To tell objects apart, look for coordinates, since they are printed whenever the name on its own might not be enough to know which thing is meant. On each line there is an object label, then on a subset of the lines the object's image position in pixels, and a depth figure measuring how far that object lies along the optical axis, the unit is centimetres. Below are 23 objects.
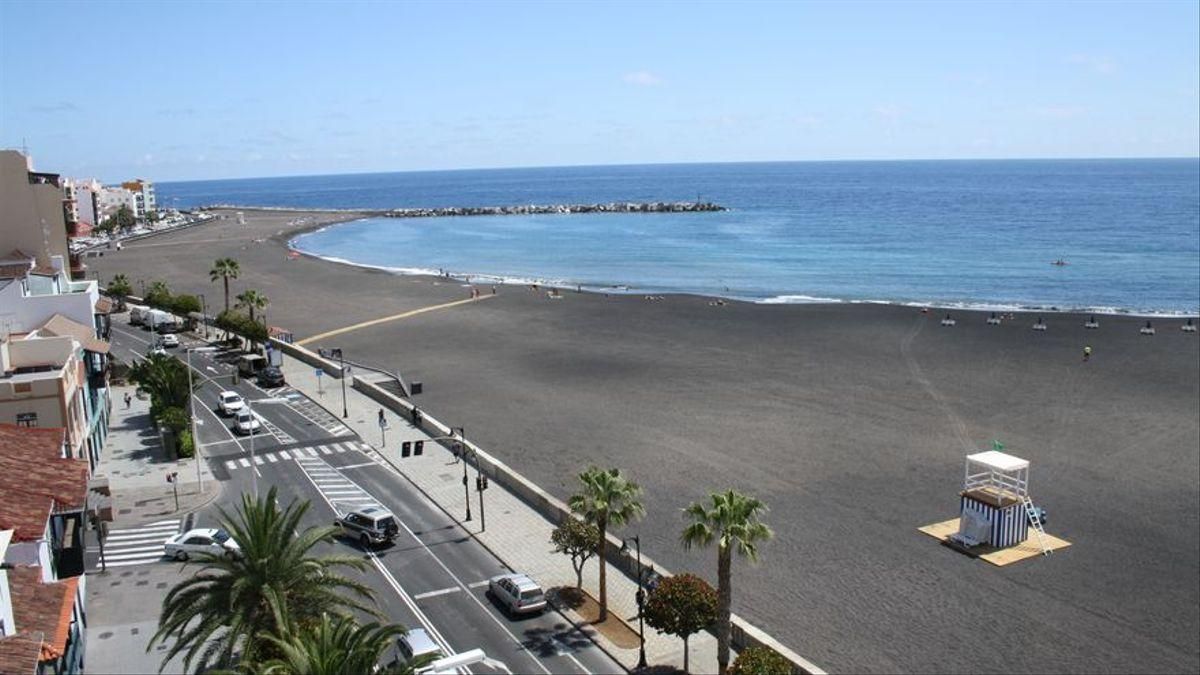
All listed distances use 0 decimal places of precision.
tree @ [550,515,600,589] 3097
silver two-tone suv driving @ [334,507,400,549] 3619
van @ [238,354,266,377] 6519
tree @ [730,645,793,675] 2422
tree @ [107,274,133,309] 9385
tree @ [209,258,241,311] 8694
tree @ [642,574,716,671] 2670
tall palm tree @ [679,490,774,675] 2519
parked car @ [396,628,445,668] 2659
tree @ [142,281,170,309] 8288
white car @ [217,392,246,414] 5506
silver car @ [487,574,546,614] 3062
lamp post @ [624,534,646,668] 2773
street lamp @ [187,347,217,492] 4238
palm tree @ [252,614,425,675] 1652
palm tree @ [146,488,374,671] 2038
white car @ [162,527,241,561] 3484
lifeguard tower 3744
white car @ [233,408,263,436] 5147
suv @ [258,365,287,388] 6197
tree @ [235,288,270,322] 7444
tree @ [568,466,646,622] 2953
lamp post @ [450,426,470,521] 3888
